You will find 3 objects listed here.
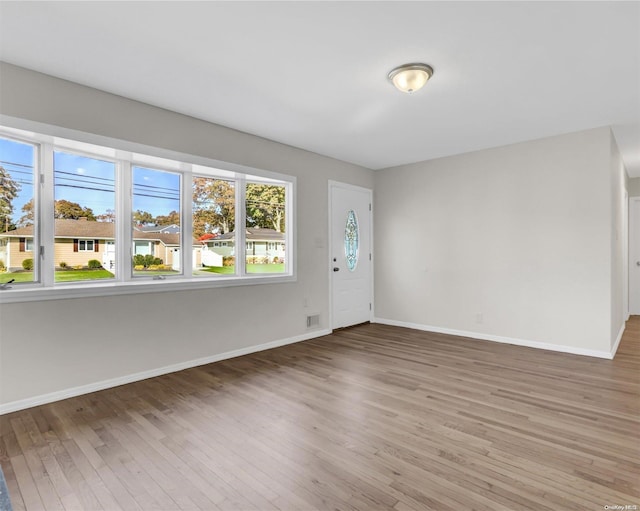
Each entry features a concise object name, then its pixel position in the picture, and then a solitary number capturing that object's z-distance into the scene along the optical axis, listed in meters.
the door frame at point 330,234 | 5.37
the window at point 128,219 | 2.91
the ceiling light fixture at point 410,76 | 2.73
